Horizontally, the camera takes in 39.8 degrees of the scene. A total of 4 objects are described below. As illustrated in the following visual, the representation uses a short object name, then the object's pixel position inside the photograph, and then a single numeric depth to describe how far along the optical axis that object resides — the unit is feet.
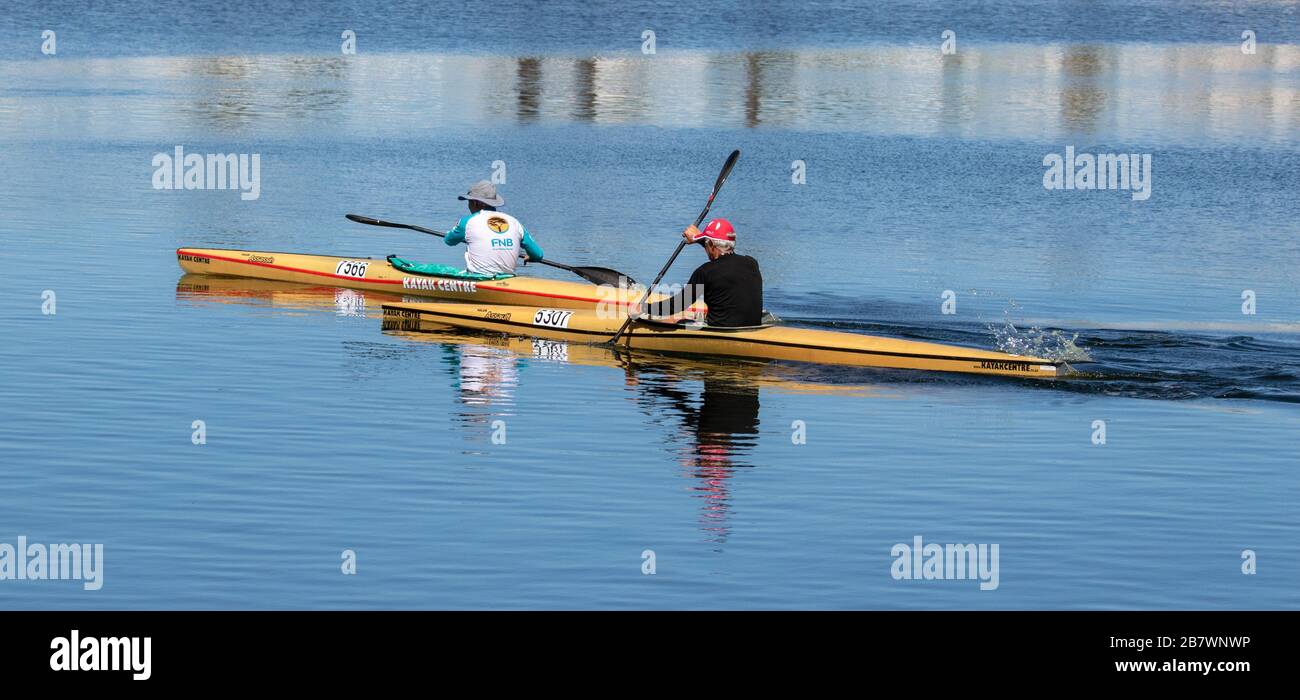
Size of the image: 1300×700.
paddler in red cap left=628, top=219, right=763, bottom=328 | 71.46
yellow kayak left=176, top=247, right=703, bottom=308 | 82.99
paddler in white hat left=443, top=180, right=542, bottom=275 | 84.89
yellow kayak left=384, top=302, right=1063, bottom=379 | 69.56
